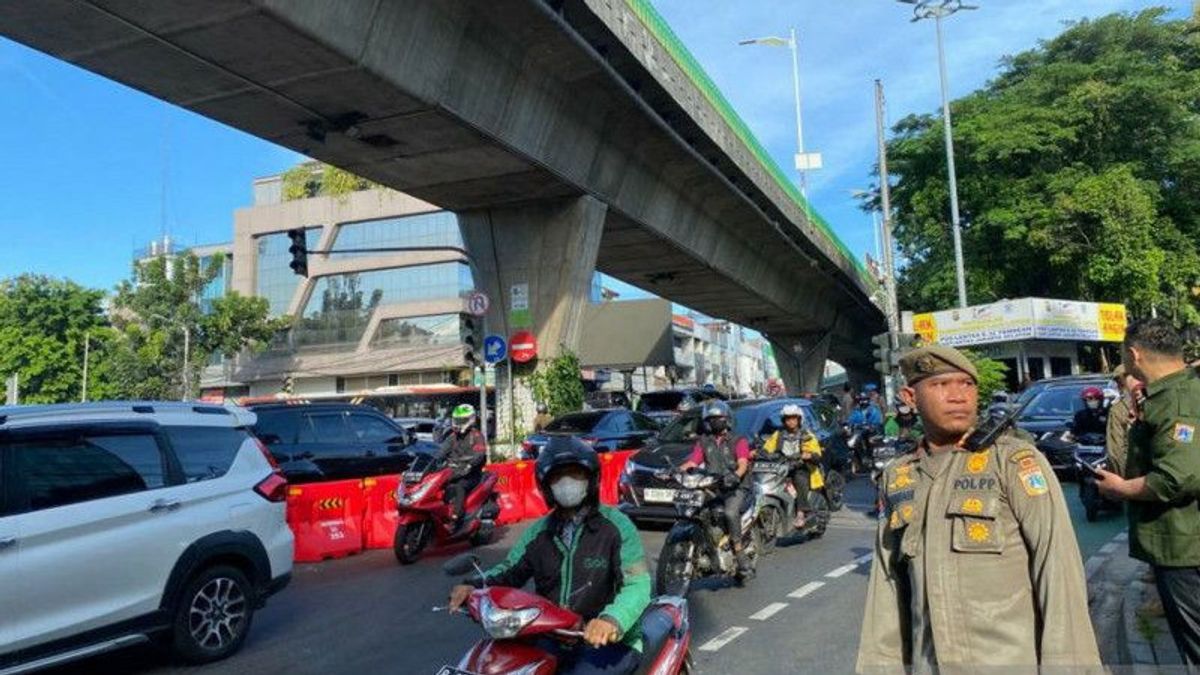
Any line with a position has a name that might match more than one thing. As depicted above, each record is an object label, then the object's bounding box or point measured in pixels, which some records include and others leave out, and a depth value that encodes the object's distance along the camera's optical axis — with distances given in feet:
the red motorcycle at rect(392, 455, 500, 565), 31.48
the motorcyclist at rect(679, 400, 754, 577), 24.86
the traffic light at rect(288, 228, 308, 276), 60.95
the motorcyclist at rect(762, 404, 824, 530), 32.73
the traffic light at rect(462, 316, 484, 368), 57.16
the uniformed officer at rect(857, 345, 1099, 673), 7.44
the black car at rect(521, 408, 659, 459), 51.10
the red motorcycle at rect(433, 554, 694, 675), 9.77
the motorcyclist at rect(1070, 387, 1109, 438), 37.76
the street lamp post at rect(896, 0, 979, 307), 107.04
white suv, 16.21
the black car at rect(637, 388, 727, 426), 77.82
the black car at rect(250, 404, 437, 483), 39.09
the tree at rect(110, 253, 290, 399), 163.94
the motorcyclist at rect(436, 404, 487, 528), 32.65
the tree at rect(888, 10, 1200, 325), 104.42
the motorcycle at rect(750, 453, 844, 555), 29.81
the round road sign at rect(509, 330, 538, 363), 66.69
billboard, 99.19
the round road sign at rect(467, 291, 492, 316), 57.11
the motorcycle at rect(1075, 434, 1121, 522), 34.78
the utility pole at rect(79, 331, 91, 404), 177.92
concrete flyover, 35.78
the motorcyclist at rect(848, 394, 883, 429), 62.75
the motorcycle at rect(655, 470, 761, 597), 22.97
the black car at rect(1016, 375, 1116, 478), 44.18
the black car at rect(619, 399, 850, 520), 34.06
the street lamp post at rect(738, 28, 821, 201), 131.44
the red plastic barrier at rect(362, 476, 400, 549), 35.58
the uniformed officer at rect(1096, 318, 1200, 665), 11.74
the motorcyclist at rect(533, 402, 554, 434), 64.04
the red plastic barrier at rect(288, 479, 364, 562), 32.96
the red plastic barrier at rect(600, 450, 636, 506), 46.01
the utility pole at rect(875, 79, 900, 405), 79.71
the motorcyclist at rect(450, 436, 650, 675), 11.37
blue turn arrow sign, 59.82
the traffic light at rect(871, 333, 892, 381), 62.69
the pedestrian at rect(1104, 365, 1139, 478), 17.06
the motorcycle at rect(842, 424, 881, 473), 58.54
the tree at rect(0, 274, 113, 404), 177.78
